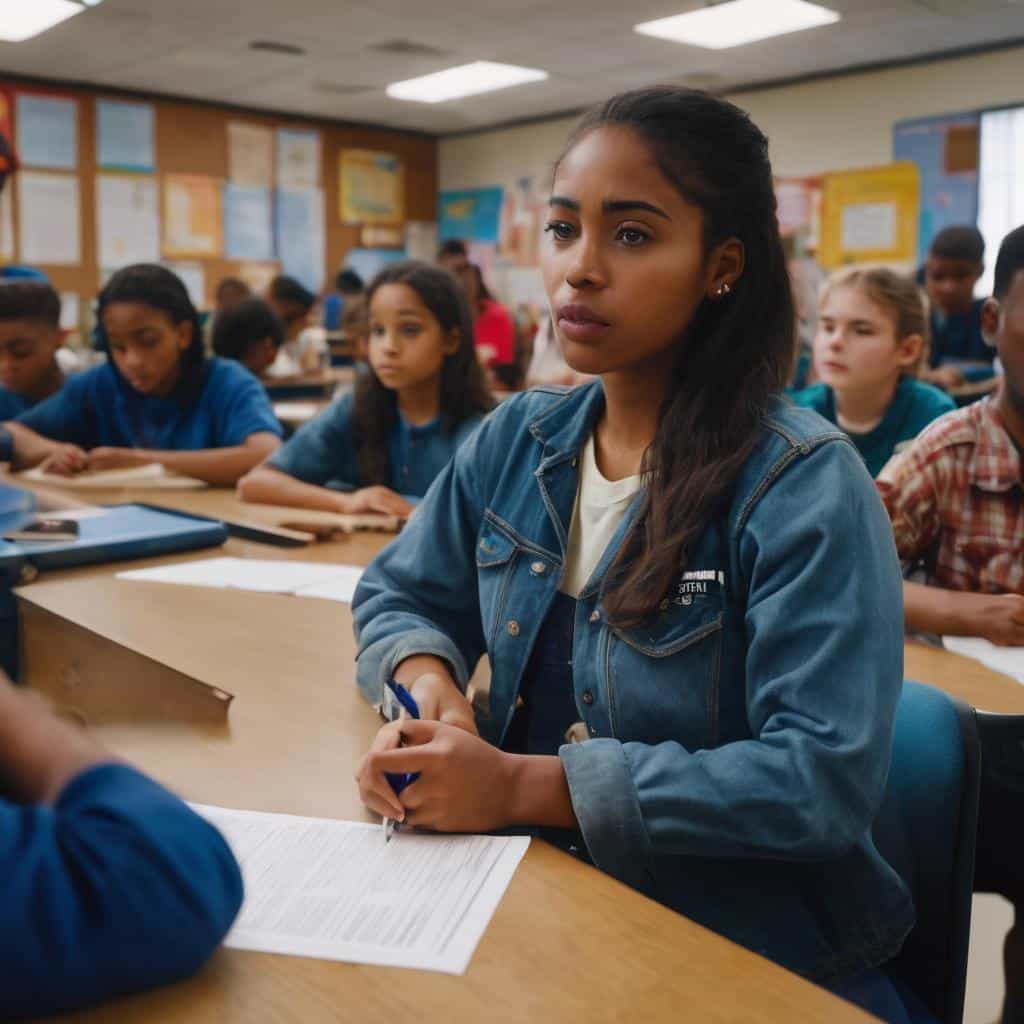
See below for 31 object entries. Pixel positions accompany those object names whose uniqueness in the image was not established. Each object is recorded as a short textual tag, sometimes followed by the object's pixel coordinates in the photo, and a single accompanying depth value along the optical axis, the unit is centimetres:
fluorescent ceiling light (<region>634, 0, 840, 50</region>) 519
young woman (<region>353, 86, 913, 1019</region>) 82
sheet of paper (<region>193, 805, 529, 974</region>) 70
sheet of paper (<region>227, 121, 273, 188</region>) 783
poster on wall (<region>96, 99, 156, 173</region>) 721
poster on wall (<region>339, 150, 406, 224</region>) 859
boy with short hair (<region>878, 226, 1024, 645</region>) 155
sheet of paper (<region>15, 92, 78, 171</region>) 687
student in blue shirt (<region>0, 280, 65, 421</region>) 304
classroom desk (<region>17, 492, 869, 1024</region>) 64
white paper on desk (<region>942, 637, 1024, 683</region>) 139
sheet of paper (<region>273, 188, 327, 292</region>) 821
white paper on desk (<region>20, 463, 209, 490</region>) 263
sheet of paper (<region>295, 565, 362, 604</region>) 161
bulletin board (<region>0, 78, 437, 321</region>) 713
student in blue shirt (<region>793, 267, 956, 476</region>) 254
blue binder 170
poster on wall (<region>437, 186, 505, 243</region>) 877
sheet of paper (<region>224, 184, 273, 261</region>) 789
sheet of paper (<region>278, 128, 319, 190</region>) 812
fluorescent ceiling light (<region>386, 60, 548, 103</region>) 657
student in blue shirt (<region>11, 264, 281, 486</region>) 274
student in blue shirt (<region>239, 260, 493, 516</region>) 253
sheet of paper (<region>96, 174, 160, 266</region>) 729
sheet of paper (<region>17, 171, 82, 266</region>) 697
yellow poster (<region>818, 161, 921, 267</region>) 633
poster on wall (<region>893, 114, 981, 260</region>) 604
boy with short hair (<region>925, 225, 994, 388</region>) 492
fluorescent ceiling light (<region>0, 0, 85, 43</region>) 516
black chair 117
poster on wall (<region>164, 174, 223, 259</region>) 758
